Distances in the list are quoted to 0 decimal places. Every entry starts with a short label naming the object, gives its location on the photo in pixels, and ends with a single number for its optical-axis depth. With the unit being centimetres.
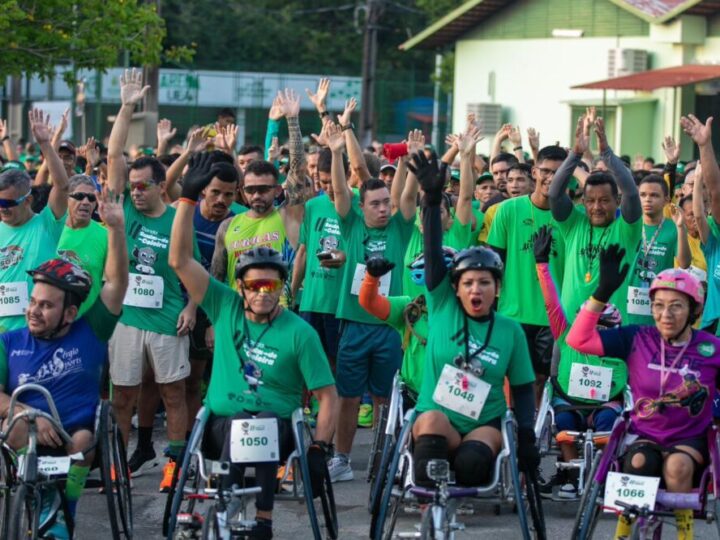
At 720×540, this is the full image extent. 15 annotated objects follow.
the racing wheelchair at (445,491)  1355
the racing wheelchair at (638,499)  1384
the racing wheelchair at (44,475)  1349
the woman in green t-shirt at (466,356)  1452
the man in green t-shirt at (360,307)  1964
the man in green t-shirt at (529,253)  2009
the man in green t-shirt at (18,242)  1769
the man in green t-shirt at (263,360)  1459
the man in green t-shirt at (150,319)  1895
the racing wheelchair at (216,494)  1342
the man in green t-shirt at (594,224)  1861
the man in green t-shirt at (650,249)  2009
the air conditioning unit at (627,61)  6012
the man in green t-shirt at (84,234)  1819
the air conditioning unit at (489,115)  6794
